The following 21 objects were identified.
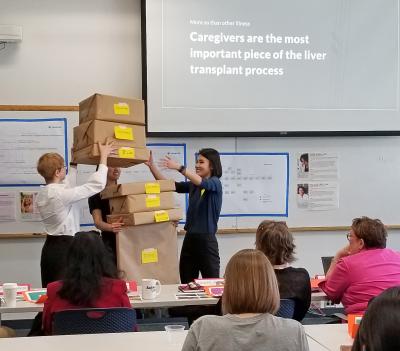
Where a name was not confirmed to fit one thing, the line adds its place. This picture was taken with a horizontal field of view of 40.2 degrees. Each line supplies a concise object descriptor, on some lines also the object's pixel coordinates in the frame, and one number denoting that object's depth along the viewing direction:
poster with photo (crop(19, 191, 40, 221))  4.71
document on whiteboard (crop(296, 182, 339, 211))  5.12
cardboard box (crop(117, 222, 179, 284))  3.69
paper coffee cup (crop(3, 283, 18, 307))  2.79
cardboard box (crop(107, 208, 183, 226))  3.68
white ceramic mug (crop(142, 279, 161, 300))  2.92
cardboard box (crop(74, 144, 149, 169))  3.61
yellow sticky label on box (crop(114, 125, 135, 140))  3.63
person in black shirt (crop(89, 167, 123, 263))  3.88
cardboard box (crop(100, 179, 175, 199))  3.73
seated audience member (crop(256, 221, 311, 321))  2.73
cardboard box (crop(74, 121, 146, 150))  3.58
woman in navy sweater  4.14
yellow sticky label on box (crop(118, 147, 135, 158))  3.64
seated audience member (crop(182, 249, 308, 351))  1.67
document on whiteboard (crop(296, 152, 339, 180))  5.11
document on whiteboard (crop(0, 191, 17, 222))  4.69
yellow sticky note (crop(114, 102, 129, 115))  3.67
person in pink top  2.90
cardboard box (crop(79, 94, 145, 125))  3.61
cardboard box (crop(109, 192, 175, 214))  3.72
